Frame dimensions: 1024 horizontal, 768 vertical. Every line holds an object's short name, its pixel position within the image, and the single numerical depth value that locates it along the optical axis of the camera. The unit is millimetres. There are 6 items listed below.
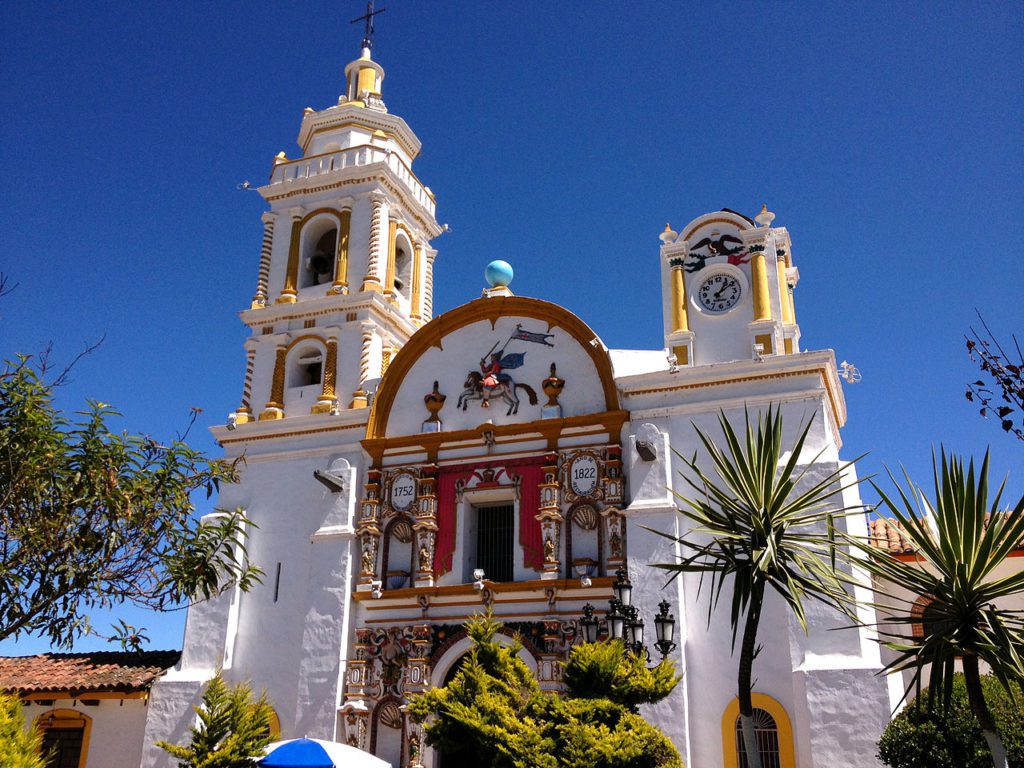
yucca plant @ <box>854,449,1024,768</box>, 11852
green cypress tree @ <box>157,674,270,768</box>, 15977
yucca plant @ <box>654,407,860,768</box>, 12766
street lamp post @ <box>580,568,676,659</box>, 14516
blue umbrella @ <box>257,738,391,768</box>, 15227
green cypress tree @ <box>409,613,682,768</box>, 12492
